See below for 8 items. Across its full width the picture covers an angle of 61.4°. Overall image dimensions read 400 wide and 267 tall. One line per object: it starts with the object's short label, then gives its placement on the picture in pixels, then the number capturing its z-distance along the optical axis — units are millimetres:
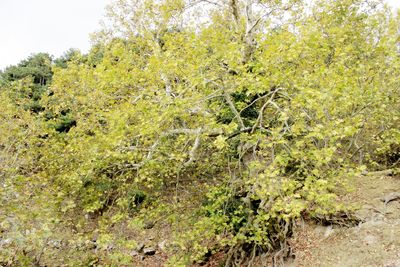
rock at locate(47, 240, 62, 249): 11086
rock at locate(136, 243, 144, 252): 15430
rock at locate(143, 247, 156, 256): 15105
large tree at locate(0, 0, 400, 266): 8203
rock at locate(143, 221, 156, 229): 15092
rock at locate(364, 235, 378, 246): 10375
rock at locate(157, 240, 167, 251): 15069
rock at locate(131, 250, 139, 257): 15034
